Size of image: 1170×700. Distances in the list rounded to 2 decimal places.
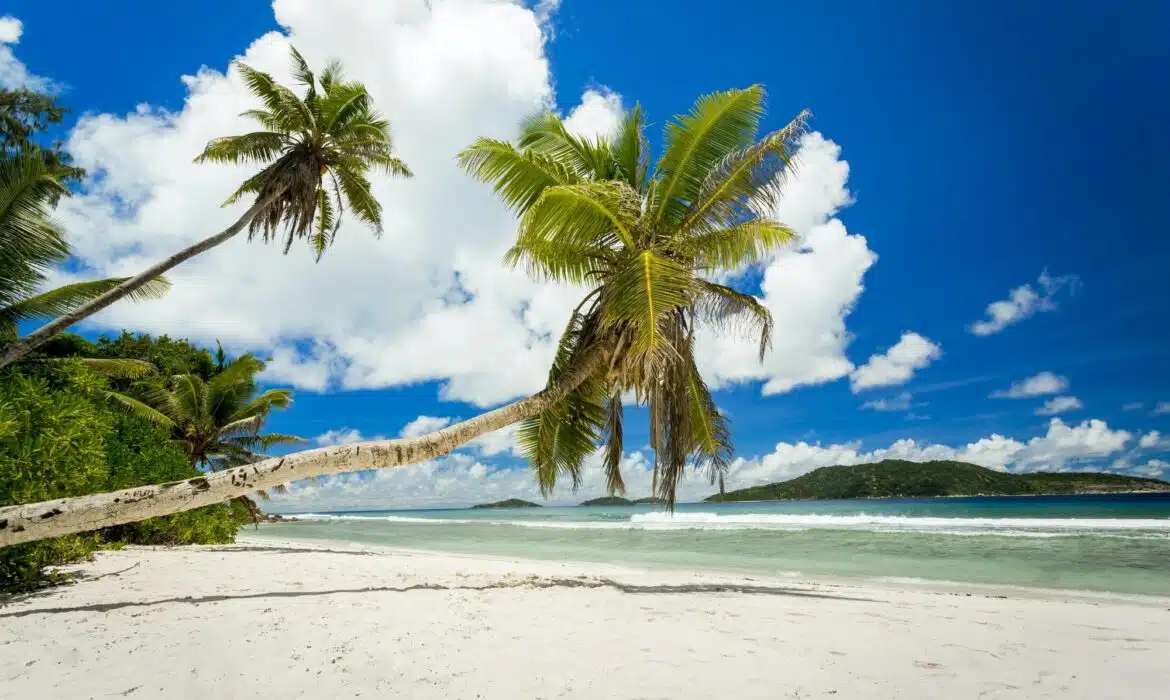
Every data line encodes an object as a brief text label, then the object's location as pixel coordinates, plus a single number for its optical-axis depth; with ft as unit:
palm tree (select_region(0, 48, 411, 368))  38.99
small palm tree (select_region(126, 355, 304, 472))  63.72
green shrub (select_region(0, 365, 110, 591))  20.08
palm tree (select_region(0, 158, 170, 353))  27.04
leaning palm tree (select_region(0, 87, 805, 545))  24.18
